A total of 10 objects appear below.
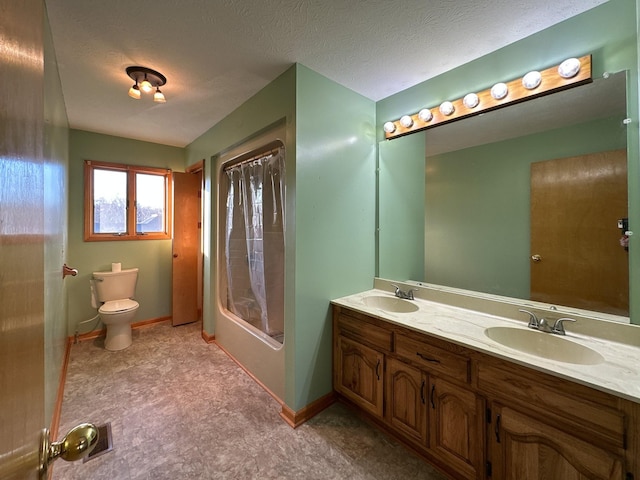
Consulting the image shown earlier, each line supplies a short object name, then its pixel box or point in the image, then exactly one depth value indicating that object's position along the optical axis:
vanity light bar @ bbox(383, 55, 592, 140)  1.45
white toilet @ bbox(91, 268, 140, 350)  2.94
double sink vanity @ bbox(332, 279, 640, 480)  1.03
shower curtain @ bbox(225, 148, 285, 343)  2.44
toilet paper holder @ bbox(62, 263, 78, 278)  2.11
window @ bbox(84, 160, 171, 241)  3.27
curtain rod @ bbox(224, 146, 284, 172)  2.34
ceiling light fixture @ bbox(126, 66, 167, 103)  1.96
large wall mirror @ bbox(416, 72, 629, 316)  1.42
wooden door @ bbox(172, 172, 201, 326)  3.59
